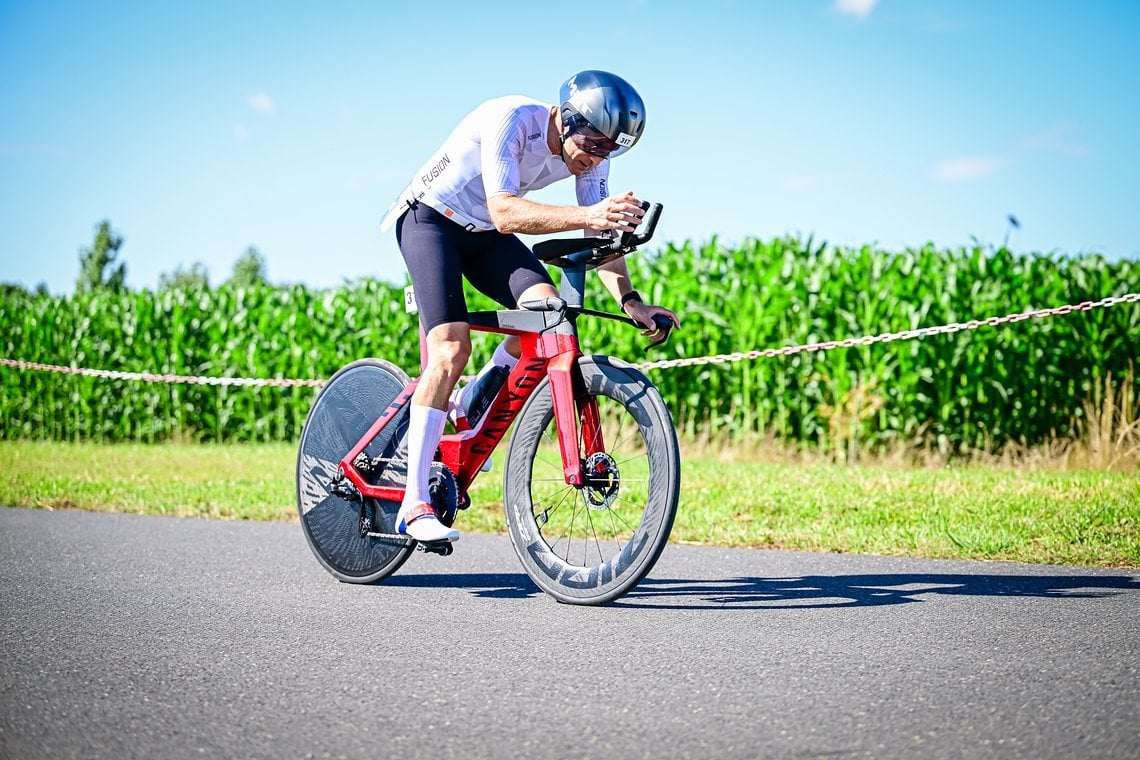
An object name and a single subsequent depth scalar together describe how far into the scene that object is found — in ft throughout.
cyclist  15.99
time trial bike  15.98
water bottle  18.01
